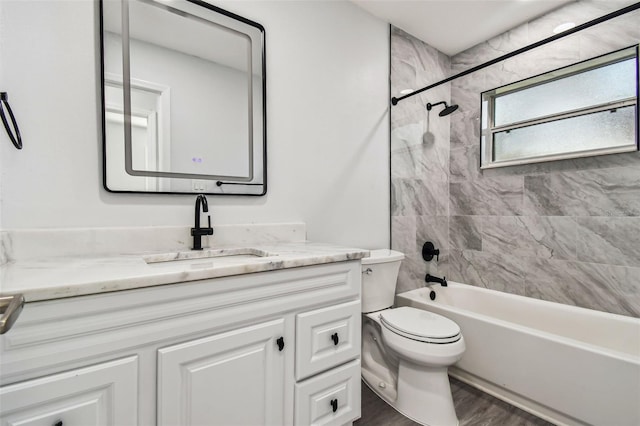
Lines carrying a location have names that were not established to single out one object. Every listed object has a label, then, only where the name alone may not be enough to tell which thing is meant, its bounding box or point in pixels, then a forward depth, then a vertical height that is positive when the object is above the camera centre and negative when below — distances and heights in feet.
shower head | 7.04 +2.39
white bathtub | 4.39 -2.62
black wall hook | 3.32 +0.99
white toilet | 4.78 -2.43
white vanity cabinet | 2.22 -1.37
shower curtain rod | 4.08 +2.79
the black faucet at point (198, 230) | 4.27 -0.30
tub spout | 7.74 -1.91
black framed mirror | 4.02 +1.72
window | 5.89 +2.16
